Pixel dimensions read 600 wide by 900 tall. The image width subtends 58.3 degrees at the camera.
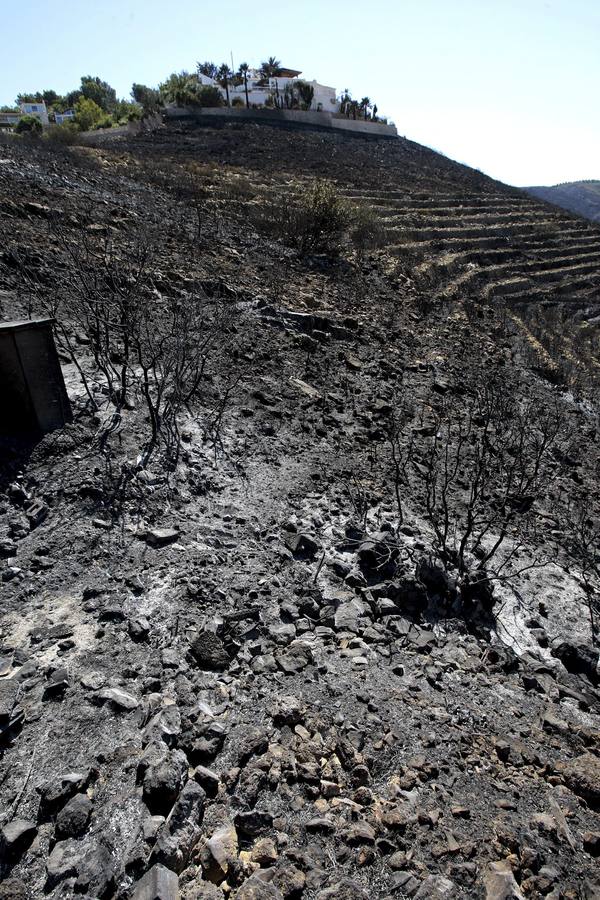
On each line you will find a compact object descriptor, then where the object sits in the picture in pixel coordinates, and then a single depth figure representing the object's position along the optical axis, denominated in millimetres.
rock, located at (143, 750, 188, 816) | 2264
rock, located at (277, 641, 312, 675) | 3203
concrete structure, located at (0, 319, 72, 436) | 4410
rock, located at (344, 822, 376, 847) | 2232
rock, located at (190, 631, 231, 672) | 3137
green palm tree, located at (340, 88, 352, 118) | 53812
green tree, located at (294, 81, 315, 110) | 51031
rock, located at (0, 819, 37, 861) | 2051
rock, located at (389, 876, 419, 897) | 2078
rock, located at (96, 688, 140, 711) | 2707
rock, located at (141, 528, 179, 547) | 4086
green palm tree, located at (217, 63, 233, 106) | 50312
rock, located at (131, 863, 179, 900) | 1922
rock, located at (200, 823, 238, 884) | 2094
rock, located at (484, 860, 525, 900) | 2067
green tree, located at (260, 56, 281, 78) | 55312
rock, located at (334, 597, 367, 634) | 3709
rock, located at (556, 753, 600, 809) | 2654
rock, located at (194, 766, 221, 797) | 2407
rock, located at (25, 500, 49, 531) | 4000
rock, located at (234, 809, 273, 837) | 2256
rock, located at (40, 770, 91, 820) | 2207
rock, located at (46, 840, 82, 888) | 1980
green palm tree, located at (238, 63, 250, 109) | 51125
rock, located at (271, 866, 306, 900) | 2025
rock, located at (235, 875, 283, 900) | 1984
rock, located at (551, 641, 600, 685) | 4004
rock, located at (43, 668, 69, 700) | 2729
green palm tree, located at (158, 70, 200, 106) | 42625
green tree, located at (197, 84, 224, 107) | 43625
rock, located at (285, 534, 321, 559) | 4441
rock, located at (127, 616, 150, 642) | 3205
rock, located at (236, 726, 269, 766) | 2586
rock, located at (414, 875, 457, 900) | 2052
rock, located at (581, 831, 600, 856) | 2373
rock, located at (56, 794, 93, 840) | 2119
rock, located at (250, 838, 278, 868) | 2145
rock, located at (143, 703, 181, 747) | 2564
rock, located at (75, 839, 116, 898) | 1950
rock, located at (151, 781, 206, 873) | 2080
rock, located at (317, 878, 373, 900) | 2020
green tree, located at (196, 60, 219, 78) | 51406
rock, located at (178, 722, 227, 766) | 2557
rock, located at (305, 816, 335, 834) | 2277
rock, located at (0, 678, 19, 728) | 2537
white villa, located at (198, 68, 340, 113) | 50719
